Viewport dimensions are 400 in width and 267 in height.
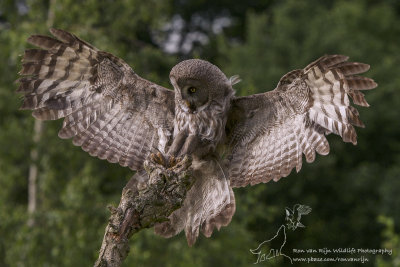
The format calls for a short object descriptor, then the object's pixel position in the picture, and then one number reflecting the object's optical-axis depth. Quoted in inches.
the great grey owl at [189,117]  471.5
